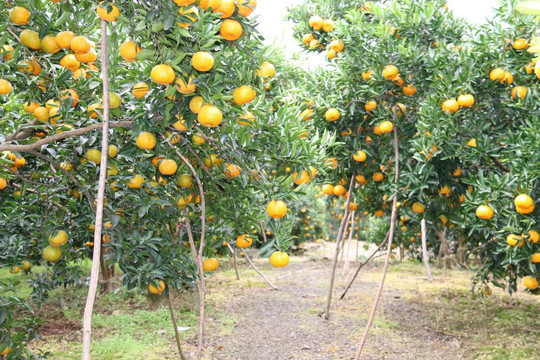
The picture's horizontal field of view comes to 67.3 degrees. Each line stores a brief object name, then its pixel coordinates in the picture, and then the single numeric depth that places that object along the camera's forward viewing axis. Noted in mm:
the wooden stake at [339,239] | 4984
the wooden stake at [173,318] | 2664
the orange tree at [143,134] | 1568
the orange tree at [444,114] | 3424
